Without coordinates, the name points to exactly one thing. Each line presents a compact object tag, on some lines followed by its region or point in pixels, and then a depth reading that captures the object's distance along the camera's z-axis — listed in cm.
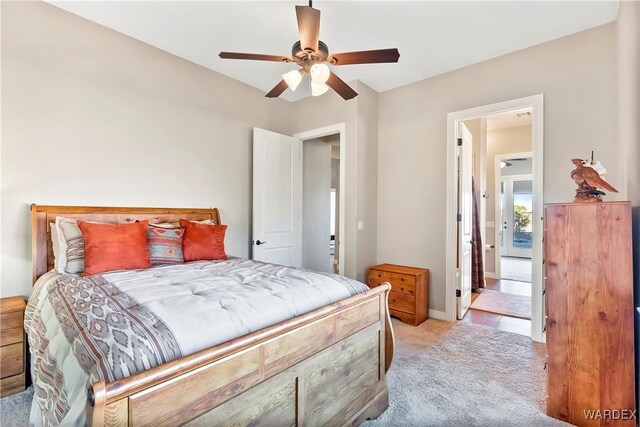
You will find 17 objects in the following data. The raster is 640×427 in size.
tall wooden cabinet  167
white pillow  222
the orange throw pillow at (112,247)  215
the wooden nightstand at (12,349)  201
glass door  827
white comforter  97
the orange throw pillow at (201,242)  272
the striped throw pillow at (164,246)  253
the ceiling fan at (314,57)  201
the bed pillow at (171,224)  276
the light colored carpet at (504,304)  375
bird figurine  182
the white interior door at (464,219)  348
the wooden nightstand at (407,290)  335
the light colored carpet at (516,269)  584
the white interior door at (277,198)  371
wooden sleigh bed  88
